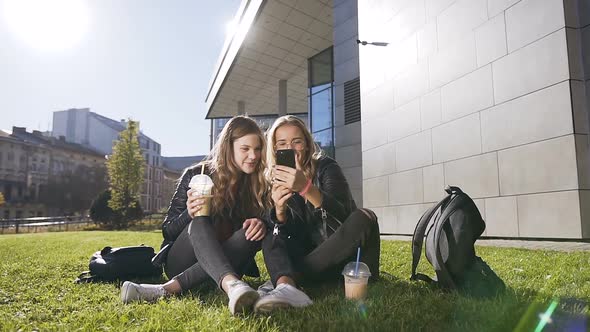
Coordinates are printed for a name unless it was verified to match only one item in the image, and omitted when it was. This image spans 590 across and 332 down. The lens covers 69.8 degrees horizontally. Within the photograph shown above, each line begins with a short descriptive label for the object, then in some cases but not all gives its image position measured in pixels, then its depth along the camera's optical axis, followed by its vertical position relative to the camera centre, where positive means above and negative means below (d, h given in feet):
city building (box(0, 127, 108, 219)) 161.38 +11.39
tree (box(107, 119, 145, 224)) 90.43 +7.37
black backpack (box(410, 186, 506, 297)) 8.84 -1.00
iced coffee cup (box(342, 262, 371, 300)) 8.62 -1.59
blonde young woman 9.17 -0.29
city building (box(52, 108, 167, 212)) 234.38 +40.73
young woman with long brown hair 9.05 -0.36
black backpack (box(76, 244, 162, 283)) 12.16 -1.76
